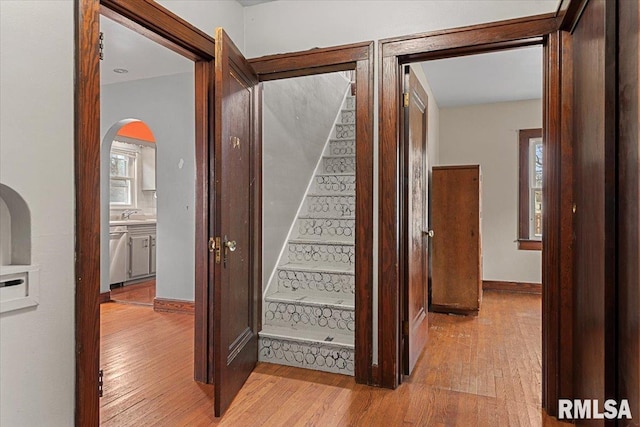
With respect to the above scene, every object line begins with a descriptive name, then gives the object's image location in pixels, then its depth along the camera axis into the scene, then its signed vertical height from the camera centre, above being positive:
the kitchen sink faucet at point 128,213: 6.54 -0.03
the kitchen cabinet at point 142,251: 5.84 -0.58
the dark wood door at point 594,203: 1.41 +0.03
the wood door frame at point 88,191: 1.64 +0.08
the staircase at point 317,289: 2.85 -0.63
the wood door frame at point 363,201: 2.58 +0.07
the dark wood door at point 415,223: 2.69 -0.09
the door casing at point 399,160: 2.21 +0.27
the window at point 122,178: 6.52 +0.54
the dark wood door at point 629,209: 1.20 +0.01
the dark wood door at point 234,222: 2.15 -0.07
